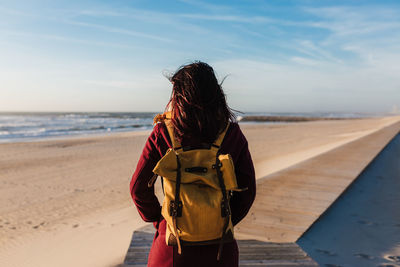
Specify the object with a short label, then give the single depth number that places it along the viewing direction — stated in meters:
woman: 1.33
